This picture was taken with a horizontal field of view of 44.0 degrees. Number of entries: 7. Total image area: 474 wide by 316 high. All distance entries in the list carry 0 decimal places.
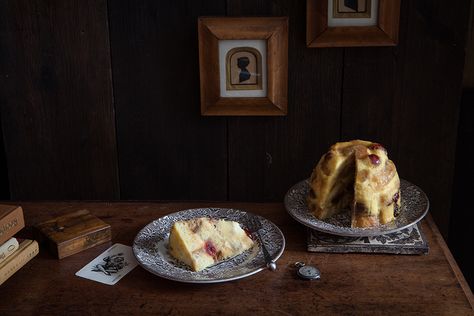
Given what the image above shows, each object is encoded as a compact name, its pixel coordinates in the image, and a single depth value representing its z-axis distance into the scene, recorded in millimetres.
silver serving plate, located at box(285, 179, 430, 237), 1157
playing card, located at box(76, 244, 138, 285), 1109
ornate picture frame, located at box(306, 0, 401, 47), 1484
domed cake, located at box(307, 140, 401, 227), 1170
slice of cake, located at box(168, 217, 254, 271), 1111
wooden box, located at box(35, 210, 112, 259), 1179
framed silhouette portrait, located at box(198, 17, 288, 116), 1517
